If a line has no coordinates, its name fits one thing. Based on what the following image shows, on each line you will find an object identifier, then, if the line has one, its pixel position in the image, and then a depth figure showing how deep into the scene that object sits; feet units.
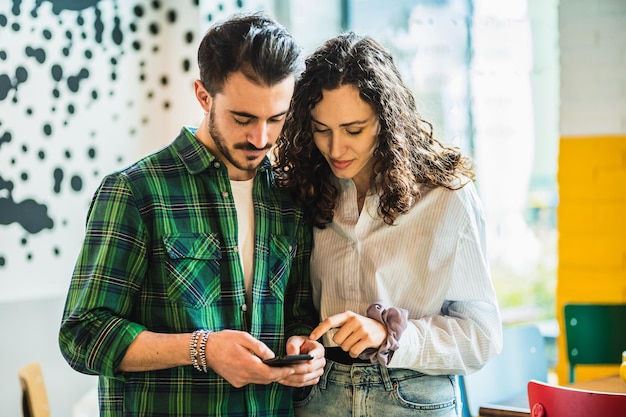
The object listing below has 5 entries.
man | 5.78
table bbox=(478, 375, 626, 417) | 7.82
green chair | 12.03
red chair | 6.72
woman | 6.56
